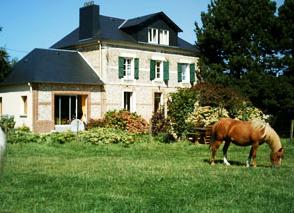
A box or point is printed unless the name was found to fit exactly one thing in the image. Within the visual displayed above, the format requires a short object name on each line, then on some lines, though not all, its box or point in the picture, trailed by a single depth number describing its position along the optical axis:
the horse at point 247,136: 13.63
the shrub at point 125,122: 28.50
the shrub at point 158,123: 25.59
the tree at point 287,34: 32.62
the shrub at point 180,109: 24.48
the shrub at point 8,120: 28.17
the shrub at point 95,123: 29.24
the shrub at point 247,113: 28.23
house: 29.97
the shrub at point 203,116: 24.83
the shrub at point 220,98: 27.28
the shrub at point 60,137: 21.08
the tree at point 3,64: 33.34
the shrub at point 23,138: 21.11
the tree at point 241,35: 33.53
